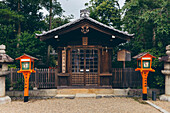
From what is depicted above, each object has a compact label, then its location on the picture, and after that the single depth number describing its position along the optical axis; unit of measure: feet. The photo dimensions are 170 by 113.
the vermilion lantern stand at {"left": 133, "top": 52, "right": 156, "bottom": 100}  24.27
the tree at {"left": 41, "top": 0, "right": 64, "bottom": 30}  53.67
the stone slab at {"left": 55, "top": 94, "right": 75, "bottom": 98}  27.14
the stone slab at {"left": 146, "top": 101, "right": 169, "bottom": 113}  19.44
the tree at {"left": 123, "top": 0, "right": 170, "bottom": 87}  31.12
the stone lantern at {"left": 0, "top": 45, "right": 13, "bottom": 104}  23.78
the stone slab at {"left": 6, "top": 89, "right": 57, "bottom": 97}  28.02
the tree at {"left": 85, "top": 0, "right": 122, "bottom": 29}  53.67
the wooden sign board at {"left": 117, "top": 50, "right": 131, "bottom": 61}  32.04
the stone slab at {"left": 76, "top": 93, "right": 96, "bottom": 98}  26.92
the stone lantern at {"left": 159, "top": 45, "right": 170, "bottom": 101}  24.55
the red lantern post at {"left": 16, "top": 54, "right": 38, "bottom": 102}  23.84
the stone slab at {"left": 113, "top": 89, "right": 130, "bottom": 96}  28.66
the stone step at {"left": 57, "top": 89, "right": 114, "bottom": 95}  29.30
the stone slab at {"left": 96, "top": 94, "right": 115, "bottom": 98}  27.14
